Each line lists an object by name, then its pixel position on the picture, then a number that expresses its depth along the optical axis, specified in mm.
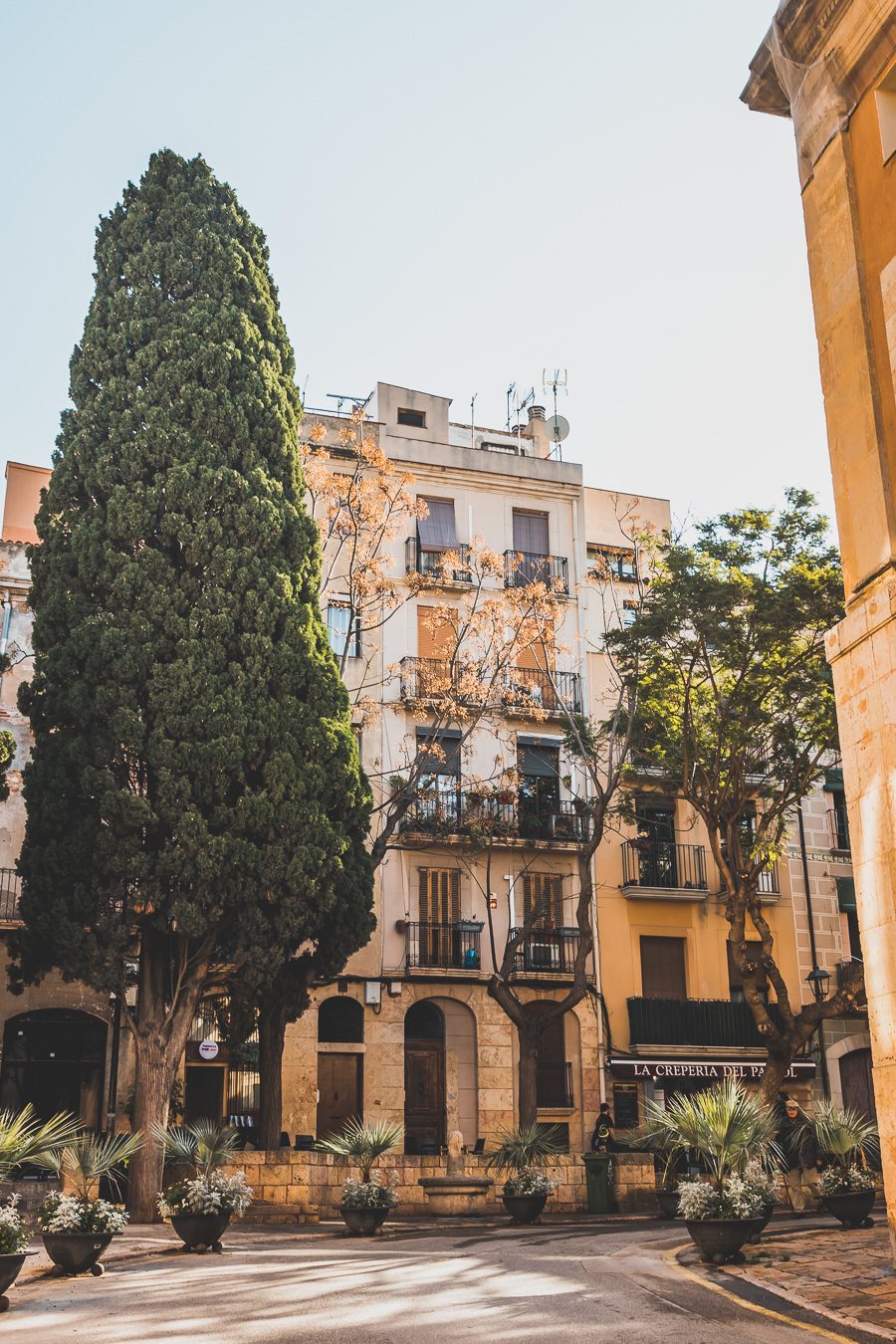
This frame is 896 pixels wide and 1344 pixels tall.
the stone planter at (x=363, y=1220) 17078
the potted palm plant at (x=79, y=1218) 12000
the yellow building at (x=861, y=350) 10125
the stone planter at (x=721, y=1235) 12383
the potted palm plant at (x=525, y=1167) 19484
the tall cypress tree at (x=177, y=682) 19391
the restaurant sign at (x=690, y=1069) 29844
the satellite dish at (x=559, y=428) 38438
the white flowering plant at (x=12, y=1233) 10352
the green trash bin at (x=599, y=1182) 21844
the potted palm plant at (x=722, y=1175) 12406
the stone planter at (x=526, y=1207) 19431
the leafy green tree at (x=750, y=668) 23203
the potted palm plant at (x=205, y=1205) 13797
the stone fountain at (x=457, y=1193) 20984
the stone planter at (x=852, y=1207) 15859
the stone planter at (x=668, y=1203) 19703
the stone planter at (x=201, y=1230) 13805
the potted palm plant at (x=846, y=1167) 15945
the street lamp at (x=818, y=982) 31375
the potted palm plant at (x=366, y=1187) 17109
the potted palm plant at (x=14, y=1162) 10234
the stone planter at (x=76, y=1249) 12000
